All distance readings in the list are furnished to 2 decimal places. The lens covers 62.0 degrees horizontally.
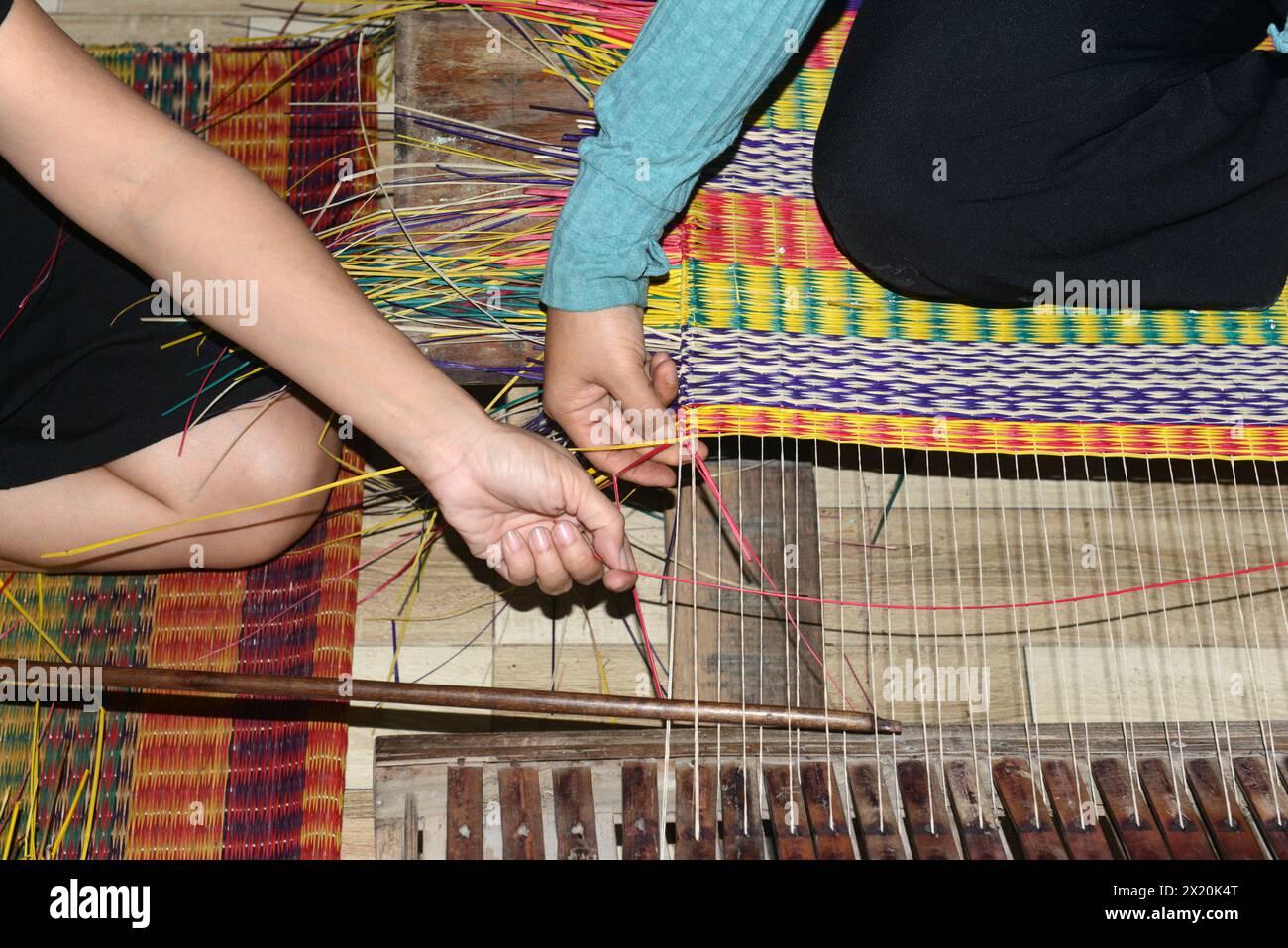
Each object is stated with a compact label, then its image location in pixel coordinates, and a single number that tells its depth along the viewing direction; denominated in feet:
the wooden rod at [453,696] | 3.73
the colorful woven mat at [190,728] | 4.96
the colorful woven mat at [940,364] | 4.47
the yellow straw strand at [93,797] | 4.95
